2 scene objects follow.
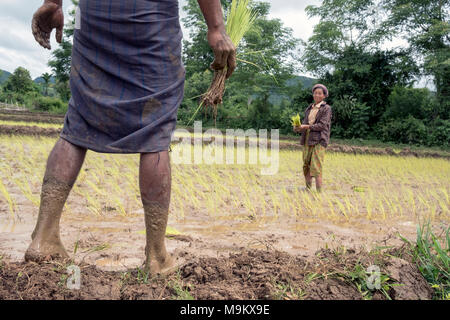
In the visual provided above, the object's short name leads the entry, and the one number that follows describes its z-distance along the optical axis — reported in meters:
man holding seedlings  1.26
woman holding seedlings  3.84
